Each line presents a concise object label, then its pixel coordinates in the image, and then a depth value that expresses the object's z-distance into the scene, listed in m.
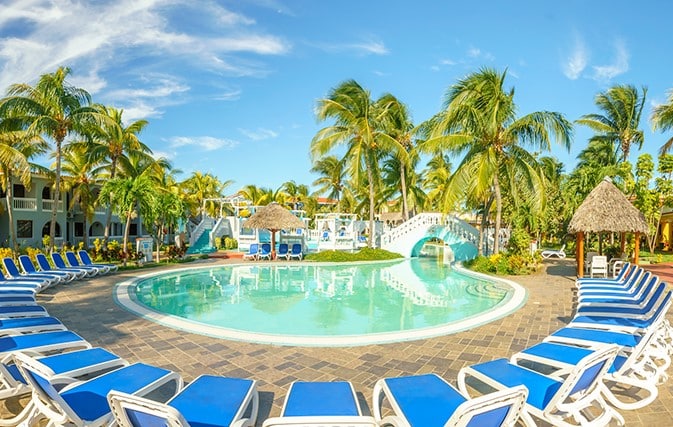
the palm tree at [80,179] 22.77
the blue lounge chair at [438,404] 2.35
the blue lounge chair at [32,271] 10.71
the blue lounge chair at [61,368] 3.43
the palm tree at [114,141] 17.67
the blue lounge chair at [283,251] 19.70
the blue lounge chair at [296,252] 19.83
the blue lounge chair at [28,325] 5.12
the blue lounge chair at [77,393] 2.90
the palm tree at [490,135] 14.16
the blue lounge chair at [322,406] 2.38
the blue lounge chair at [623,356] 3.79
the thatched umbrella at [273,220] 19.78
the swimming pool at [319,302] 6.84
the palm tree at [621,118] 21.28
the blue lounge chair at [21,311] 6.03
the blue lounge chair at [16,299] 6.98
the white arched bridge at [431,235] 19.50
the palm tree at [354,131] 18.31
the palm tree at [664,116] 15.30
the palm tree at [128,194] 15.41
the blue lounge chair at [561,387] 3.10
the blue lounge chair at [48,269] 11.25
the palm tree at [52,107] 14.90
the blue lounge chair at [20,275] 9.73
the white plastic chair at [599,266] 12.04
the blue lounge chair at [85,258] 13.05
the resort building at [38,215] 22.28
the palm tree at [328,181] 34.78
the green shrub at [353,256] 18.72
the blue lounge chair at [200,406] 2.33
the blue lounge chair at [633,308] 5.98
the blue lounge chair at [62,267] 11.76
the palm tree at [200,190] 31.17
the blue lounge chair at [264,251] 19.77
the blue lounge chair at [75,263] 12.42
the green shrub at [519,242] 14.91
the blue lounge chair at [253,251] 20.05
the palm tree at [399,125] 19.95
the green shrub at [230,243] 26.58
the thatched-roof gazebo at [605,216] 12.13
